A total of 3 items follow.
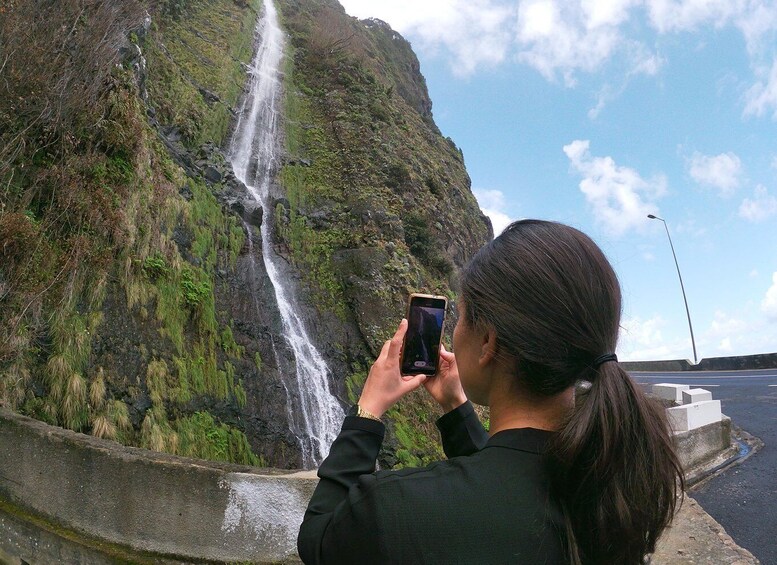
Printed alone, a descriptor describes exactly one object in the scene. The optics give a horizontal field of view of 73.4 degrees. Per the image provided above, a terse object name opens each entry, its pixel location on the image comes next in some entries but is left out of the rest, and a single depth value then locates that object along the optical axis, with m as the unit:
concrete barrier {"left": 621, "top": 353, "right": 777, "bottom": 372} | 19.94
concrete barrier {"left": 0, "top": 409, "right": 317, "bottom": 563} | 3.54
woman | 1.04
